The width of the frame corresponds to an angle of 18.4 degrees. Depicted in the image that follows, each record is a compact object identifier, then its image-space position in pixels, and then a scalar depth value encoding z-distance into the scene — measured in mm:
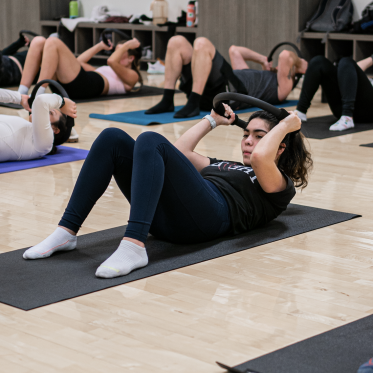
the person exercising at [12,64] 10485
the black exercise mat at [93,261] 2973
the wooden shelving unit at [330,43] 10820
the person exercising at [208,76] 8179
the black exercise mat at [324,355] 2269
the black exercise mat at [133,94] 9151
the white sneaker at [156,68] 13596
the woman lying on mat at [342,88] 7280
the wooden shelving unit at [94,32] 13770
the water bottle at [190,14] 13031
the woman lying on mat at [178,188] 3193
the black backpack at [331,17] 11035
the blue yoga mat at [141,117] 7803
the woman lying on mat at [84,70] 8655
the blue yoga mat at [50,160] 5608
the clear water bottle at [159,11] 13502
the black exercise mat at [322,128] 7133
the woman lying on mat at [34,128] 5360
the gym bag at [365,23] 10559
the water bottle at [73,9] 15154
